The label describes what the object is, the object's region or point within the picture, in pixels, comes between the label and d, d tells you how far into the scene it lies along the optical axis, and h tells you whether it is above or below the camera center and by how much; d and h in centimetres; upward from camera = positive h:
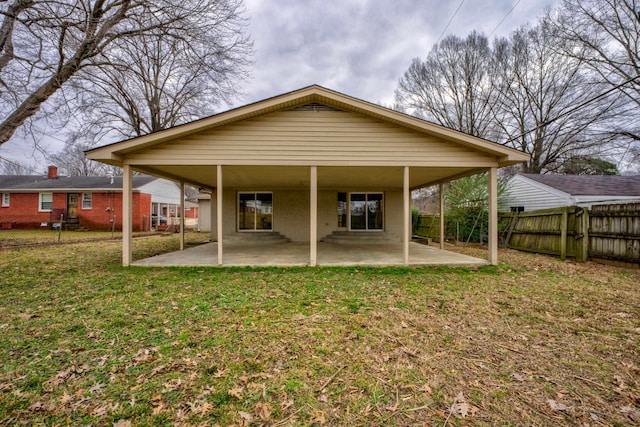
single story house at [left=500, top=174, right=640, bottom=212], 1302 +122
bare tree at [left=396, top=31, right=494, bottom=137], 1895 +971
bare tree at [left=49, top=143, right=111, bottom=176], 3256 +637
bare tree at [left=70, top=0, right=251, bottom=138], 949 +656
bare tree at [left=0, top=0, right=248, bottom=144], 705 +518
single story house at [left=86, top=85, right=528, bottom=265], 636 +170
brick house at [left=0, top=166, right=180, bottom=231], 1872 +73
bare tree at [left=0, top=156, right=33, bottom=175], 3019 +548
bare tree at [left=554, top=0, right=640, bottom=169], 1274 +864
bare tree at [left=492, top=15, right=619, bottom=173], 1556 +775
